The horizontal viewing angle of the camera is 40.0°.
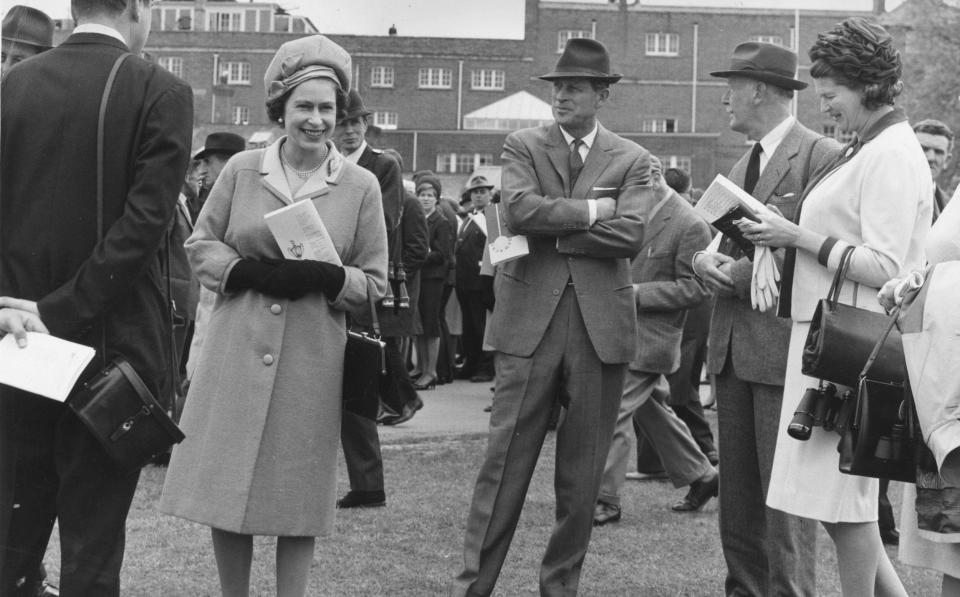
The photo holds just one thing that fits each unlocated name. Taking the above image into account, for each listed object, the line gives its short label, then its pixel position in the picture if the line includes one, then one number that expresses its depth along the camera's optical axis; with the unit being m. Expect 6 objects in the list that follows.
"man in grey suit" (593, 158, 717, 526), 8.40
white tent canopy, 57.69
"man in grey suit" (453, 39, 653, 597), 5.93
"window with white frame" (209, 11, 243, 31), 84.00
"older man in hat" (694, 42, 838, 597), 5.55
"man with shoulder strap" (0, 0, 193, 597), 4.05
